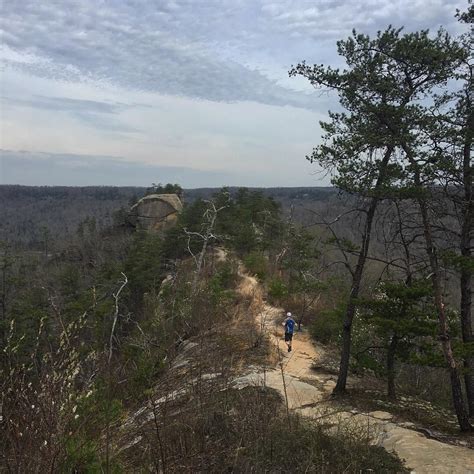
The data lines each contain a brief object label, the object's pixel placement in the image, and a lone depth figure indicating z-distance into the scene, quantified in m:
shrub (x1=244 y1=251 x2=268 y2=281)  23.37
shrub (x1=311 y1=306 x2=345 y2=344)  15.06
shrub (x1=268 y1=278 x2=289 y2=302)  19.23
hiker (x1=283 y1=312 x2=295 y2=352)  13.46
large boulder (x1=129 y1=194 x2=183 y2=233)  55.38
